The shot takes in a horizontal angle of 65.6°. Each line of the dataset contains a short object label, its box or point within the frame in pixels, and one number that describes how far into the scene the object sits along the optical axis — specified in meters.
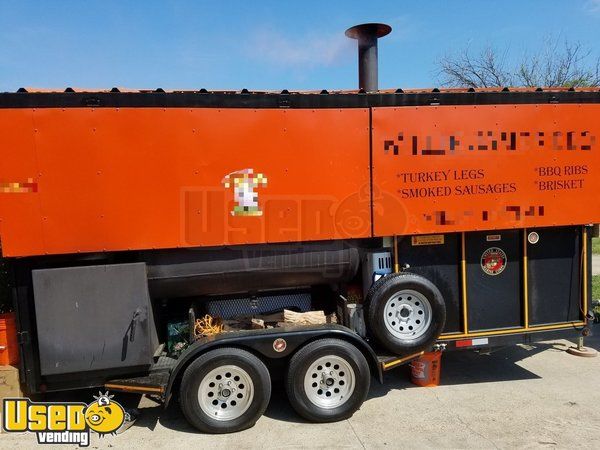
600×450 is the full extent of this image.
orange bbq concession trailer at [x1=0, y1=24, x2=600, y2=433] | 4.19
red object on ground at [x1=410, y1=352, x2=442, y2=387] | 5.22
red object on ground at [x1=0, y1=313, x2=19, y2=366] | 4.36
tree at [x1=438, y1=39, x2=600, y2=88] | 17.64
